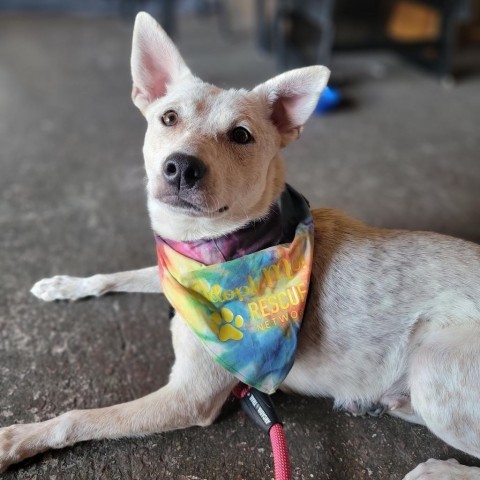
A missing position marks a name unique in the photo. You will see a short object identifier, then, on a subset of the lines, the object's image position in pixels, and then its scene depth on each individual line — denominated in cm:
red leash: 41
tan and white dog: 41
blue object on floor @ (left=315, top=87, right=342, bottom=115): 111
